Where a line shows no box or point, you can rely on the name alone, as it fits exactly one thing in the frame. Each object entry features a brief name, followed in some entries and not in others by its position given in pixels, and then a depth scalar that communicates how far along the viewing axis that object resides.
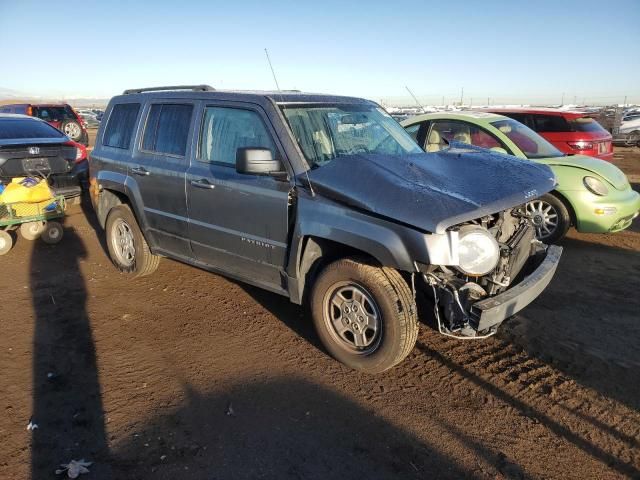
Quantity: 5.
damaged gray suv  3.16
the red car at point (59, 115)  17.33
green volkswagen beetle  6.17
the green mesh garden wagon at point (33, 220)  6.52
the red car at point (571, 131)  8.41
